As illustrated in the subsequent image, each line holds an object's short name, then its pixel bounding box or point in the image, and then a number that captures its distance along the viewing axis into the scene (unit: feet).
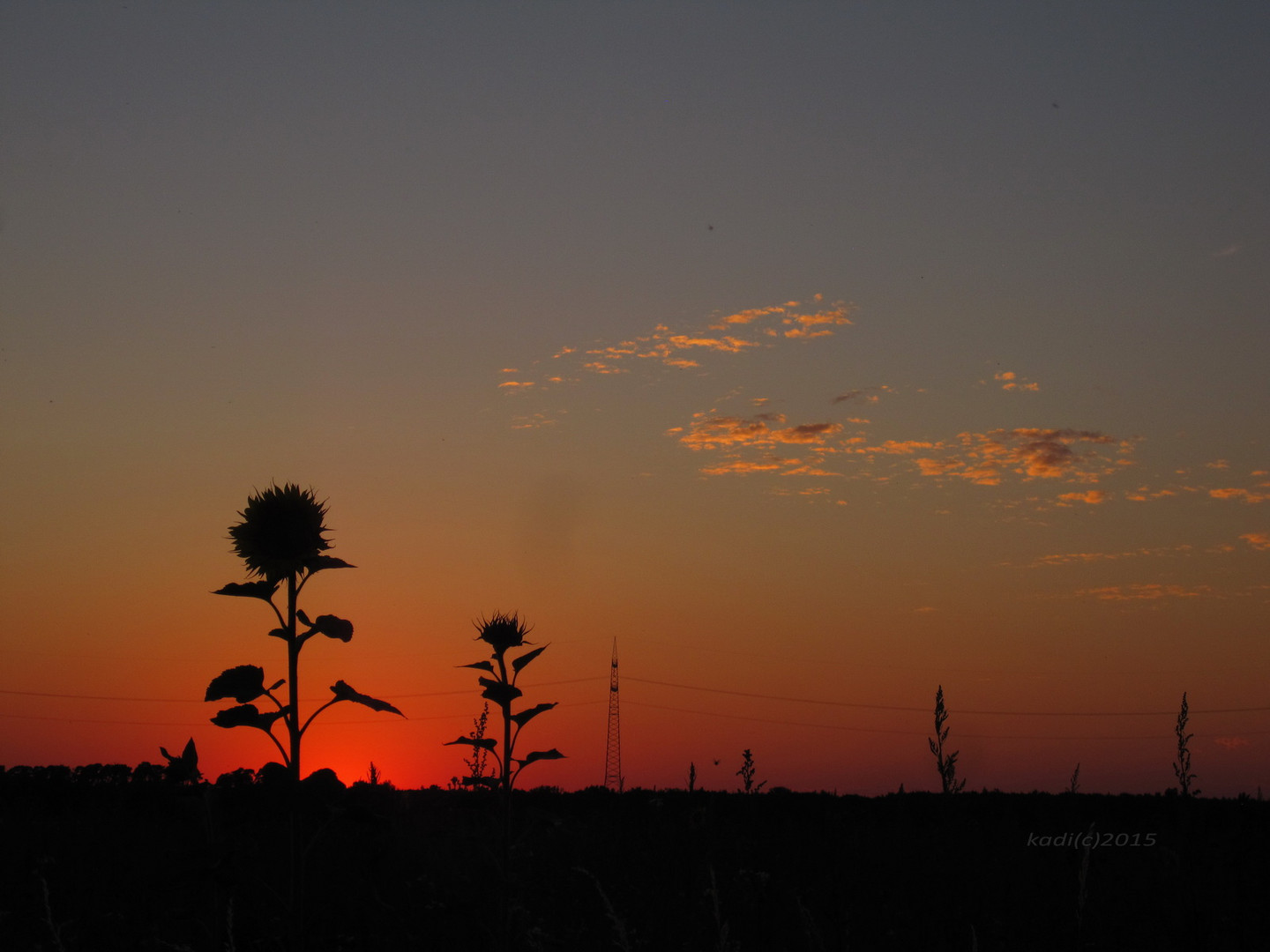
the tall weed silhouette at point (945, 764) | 16.02
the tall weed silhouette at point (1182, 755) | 25.57
